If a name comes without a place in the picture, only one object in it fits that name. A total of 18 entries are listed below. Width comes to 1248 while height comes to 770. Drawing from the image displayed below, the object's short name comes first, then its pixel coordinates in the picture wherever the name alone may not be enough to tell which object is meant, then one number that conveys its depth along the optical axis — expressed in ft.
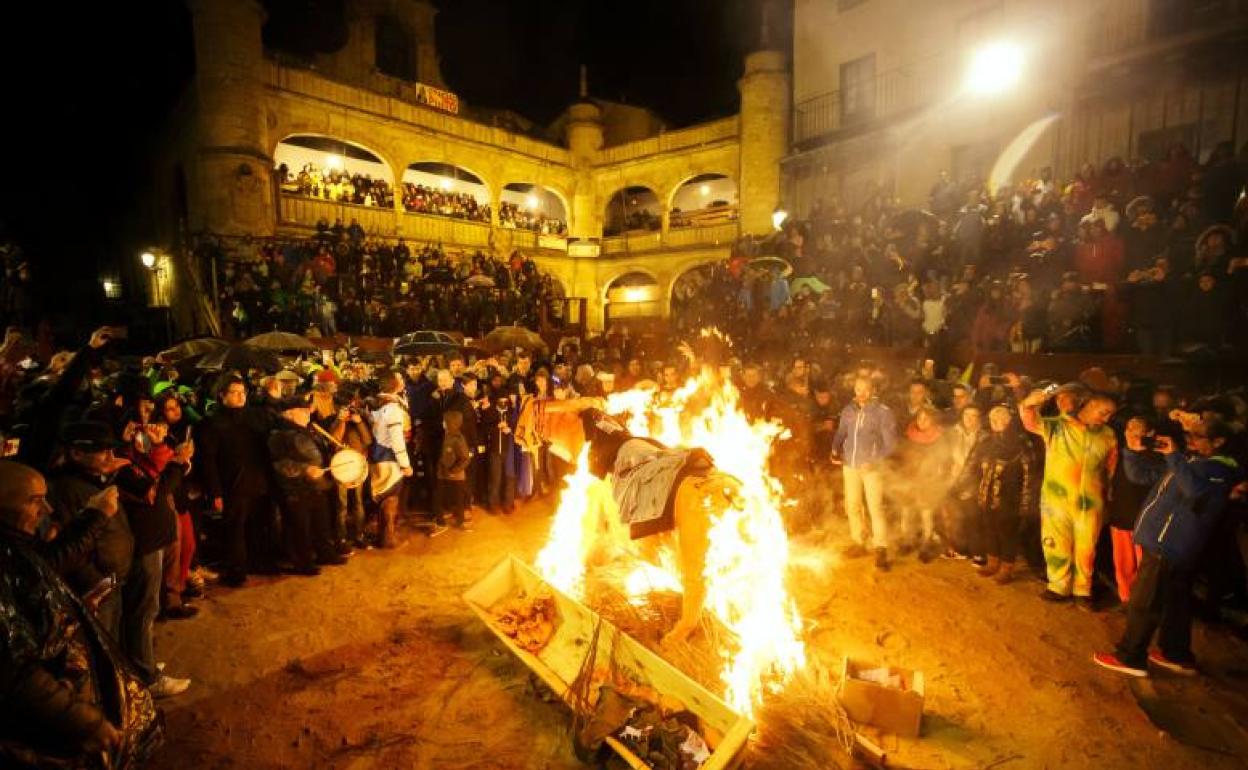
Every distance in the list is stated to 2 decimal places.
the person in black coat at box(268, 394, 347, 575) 22.14
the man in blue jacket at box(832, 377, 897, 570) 23.68
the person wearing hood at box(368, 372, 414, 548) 25.64
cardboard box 14.05
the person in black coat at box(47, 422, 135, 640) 13.43
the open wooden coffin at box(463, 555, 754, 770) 11.66
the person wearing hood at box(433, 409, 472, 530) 27.68
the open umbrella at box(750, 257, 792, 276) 47.56
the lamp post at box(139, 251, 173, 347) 70.44
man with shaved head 7.54
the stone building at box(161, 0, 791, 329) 63.10
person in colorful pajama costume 19.38
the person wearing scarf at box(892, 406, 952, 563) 24.61
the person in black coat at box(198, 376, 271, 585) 21.18
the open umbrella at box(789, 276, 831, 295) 41.65
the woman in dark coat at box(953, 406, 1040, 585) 21.71
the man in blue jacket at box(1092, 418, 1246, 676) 15.24
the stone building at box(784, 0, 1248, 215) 45.29
